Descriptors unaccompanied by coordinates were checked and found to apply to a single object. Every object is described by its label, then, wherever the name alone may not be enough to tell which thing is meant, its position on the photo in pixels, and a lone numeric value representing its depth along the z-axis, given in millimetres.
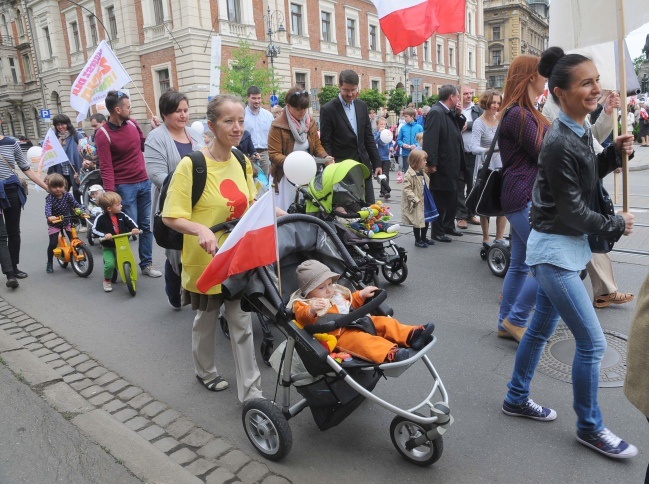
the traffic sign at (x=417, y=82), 21012
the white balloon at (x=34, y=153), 10738
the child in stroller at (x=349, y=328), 2732
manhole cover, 3648
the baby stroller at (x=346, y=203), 5344
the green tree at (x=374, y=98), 36906
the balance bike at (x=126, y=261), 6098
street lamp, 34562
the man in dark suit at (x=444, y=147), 7438
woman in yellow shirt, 3248
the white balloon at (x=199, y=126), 7317
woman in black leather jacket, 2609
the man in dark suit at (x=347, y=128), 6668
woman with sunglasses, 6199
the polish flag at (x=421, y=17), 6363
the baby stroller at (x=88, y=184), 8523
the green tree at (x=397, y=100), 40844
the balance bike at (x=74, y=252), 7059
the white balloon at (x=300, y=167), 5203
